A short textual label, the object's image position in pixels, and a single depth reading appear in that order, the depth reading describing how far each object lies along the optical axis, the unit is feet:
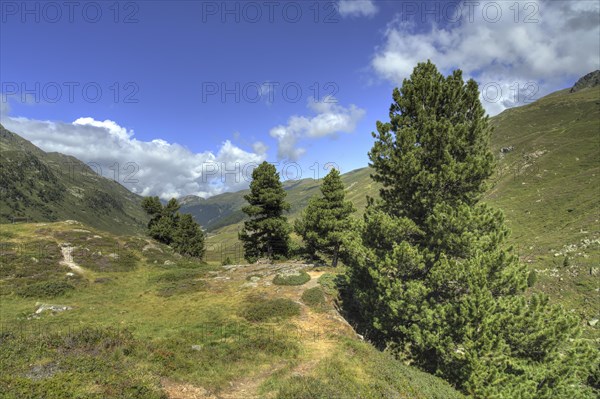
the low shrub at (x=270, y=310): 73.10
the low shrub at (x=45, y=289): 94.10
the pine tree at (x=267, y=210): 147.84
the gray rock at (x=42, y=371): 35.45
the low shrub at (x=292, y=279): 100.92
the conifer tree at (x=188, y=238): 229.86
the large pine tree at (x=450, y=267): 47.62
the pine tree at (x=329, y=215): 124.67
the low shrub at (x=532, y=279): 118.42
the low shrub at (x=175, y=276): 119.18
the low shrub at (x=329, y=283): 91.44
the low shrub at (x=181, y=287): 100.89
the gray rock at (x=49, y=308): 78.68
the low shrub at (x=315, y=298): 81.15
